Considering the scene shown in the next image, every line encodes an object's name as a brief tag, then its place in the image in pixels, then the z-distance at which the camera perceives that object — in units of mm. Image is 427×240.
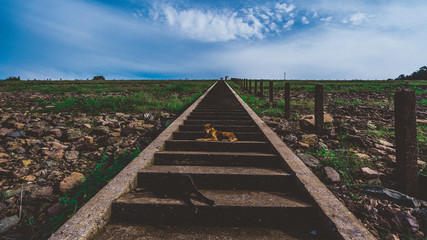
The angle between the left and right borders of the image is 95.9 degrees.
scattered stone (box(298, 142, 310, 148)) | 3168
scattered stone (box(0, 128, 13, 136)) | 3280
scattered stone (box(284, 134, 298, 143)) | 3414
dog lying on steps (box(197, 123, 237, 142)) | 3232
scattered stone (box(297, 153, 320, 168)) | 2521
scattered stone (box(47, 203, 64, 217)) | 1778
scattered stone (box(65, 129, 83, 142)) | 3432
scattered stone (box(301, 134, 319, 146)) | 3312
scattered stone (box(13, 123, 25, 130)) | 3691
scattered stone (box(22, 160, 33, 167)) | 2573
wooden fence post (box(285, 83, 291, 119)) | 5309
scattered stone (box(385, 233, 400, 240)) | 1460
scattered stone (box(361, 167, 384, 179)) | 2279
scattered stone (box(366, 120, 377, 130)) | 4340
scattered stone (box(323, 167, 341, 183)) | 2211
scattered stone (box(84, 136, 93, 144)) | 3398
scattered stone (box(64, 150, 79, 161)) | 2830
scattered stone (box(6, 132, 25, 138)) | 3235
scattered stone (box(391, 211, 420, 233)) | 1539
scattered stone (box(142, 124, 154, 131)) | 4341
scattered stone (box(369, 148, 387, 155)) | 2898
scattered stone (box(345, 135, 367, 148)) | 3216
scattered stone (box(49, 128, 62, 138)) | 3496
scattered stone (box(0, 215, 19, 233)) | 1605
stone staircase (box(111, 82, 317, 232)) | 1656
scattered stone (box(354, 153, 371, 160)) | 2742
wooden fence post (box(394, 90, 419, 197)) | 2035
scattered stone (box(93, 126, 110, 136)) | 3826
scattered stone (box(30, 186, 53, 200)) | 1998
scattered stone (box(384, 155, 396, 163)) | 2618
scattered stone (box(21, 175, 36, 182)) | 2279
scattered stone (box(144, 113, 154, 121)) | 5150
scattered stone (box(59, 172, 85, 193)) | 2131
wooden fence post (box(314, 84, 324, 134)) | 3846
